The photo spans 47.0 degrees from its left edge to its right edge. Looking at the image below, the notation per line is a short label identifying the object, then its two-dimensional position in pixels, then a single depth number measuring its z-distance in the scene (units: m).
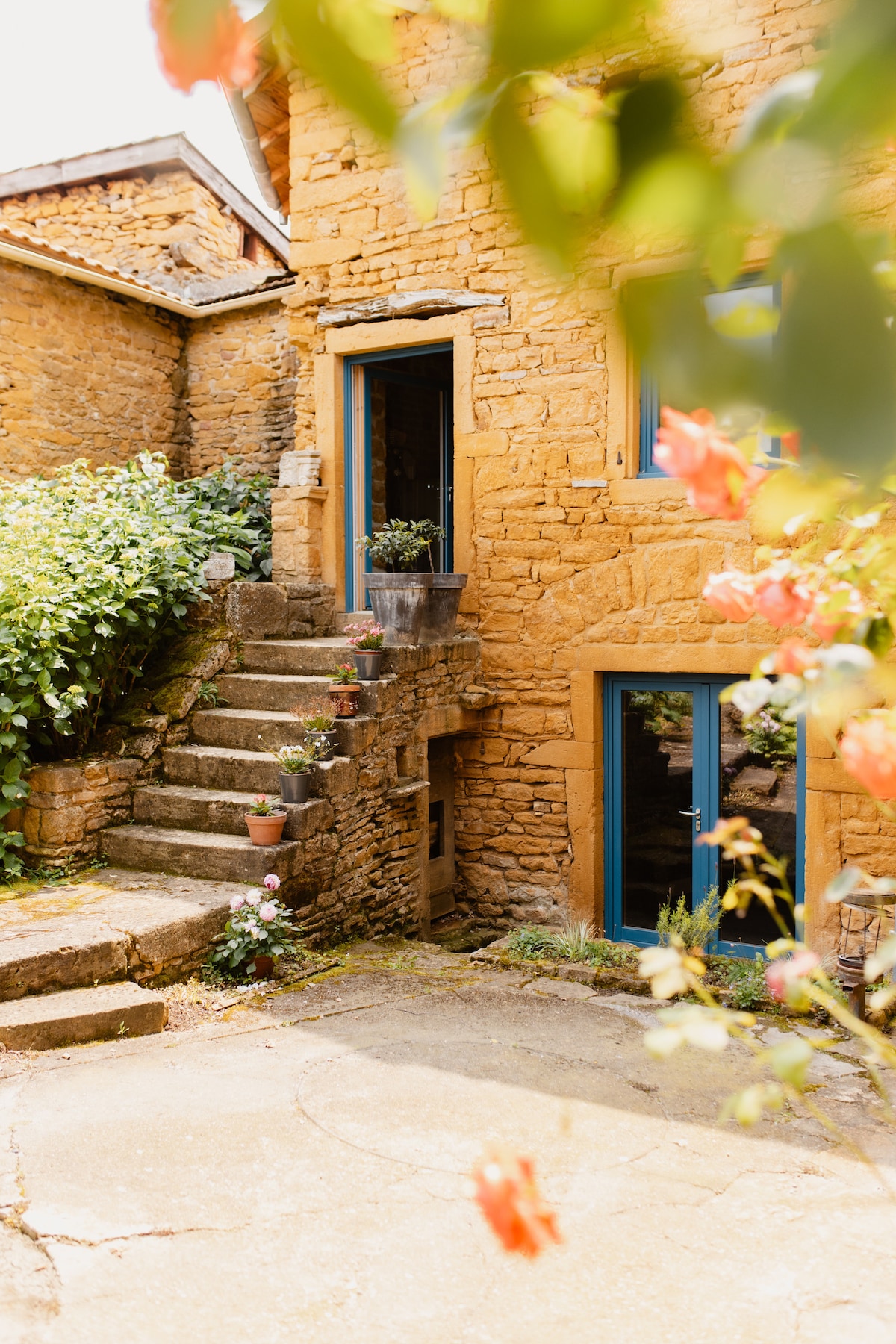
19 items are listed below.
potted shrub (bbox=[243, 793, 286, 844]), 5.30
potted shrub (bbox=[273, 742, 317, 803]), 5.48
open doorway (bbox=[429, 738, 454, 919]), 7.35
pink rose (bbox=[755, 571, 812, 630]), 1.68
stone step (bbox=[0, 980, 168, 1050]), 3.93
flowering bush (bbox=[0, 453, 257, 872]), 5.32
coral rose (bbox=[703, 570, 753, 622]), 1.81
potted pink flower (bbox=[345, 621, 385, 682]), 6.25
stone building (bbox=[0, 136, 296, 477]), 8.41
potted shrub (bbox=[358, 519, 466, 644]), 6.64
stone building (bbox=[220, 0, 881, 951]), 6.45
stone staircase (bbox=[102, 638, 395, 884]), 5.43
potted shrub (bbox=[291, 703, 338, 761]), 5.80
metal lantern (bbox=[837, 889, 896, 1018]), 5.39
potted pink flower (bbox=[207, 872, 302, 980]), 4.87
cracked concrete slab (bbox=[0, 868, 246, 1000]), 4.26
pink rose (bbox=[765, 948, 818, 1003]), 1.39
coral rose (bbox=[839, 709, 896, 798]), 1.28
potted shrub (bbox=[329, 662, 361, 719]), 6.05
